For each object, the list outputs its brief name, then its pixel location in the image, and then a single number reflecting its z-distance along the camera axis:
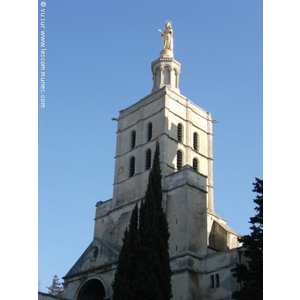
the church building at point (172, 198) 32.78
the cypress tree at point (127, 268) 25.41
